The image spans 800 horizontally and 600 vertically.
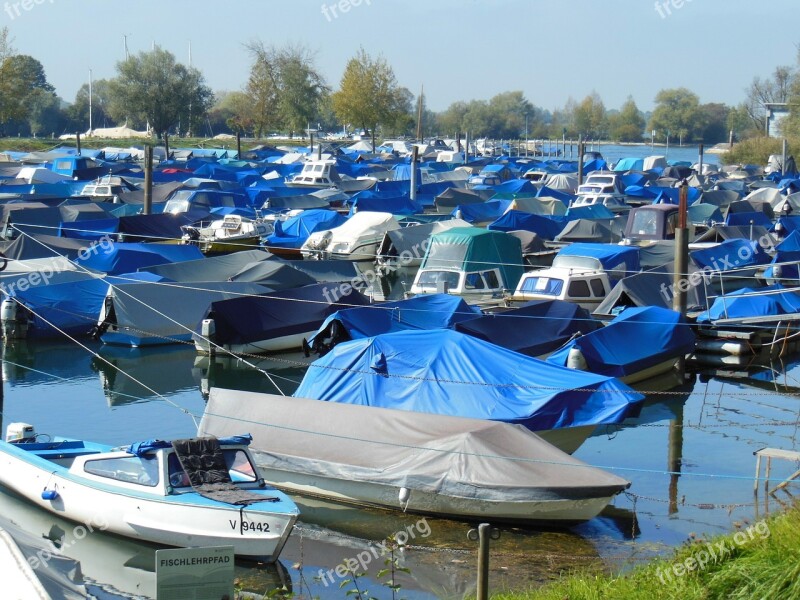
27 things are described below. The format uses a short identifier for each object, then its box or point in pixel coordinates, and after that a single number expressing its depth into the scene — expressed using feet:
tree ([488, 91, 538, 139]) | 636.48
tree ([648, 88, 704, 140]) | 648.38
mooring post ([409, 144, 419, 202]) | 182.42
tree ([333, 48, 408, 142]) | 374.02
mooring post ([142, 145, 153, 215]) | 141.73
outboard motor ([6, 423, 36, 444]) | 61.31
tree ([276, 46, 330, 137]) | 370.94
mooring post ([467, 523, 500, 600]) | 30.73
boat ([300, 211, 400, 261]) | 150.71
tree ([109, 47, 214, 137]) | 351.87
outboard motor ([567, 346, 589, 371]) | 76.84
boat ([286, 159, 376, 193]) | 237.04
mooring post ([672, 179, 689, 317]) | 89.35
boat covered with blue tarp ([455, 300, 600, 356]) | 84.43
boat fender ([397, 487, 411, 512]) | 54.70
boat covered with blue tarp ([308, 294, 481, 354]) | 84.48
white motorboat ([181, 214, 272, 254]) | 147.33
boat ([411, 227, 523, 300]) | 106.63
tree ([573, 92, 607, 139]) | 645.51
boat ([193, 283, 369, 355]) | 94.38
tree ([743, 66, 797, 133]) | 479.00
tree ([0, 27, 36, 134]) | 296.30
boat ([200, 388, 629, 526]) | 52.54
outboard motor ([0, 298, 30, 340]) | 99.25
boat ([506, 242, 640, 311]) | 103.09
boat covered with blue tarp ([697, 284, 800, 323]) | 98.94
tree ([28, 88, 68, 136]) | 473.26
